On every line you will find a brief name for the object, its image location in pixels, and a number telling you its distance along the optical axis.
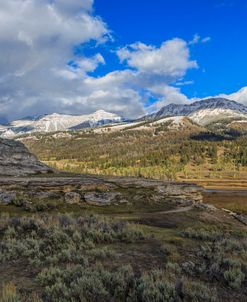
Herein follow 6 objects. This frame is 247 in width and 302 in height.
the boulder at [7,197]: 43.97
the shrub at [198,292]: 10.45
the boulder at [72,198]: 48.22
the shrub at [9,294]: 10.27
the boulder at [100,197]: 49.42
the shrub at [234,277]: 12.35
